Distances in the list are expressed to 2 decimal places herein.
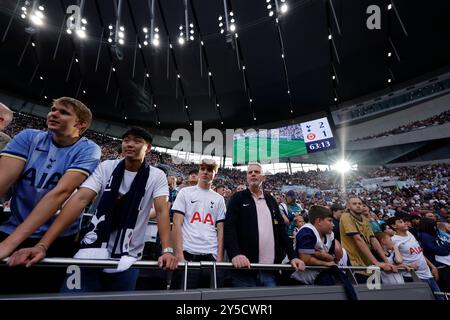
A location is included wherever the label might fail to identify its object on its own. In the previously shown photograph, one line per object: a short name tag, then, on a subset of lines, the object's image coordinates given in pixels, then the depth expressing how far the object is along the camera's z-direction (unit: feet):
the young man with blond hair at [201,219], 6.42
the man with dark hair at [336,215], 10.83
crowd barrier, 3.09
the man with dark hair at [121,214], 3.64
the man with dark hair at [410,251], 10.14
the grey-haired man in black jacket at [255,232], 5.86
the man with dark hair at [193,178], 10.49
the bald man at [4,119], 5.73
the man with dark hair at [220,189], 14.25
